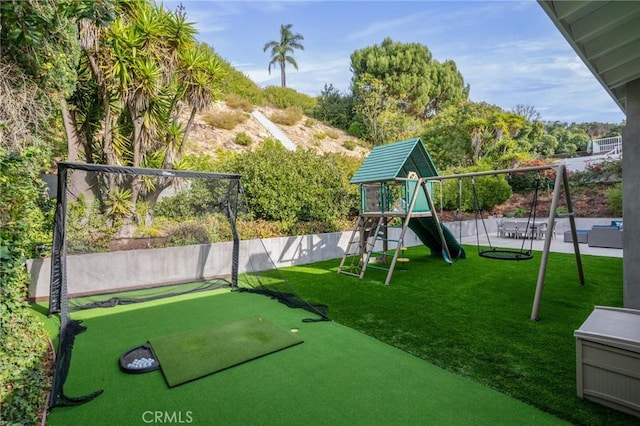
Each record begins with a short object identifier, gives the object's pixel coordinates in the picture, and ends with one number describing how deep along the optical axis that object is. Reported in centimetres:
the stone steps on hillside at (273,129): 1705
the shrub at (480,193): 1248
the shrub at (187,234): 607
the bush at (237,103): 1867
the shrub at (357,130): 2073
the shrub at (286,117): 1953
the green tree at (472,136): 1546
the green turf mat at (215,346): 269
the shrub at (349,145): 1875
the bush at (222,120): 1562
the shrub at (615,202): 1087
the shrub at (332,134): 1988
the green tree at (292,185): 736
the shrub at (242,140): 1474
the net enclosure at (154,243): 486
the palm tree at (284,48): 2967
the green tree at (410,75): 2092
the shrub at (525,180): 1443
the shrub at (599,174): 1298
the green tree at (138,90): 559
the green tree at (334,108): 2242
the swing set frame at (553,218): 370
